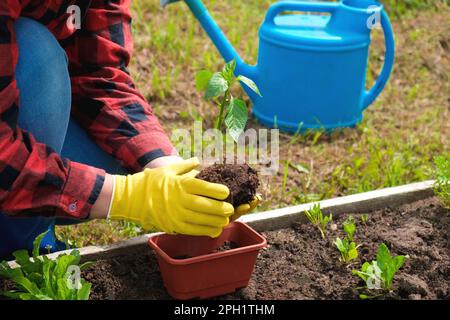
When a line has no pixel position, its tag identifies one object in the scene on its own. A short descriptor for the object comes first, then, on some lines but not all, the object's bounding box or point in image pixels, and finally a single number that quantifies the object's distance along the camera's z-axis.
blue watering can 2.16
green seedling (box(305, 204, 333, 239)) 1.62
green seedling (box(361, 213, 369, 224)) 1.67
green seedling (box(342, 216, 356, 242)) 1.57
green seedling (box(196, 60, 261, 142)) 1.41
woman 1.37
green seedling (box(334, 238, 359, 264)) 1.53
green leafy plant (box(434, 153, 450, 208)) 1.64
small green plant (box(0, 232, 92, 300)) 1.35
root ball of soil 1.44
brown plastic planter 1.43
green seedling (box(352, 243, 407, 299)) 1.44
